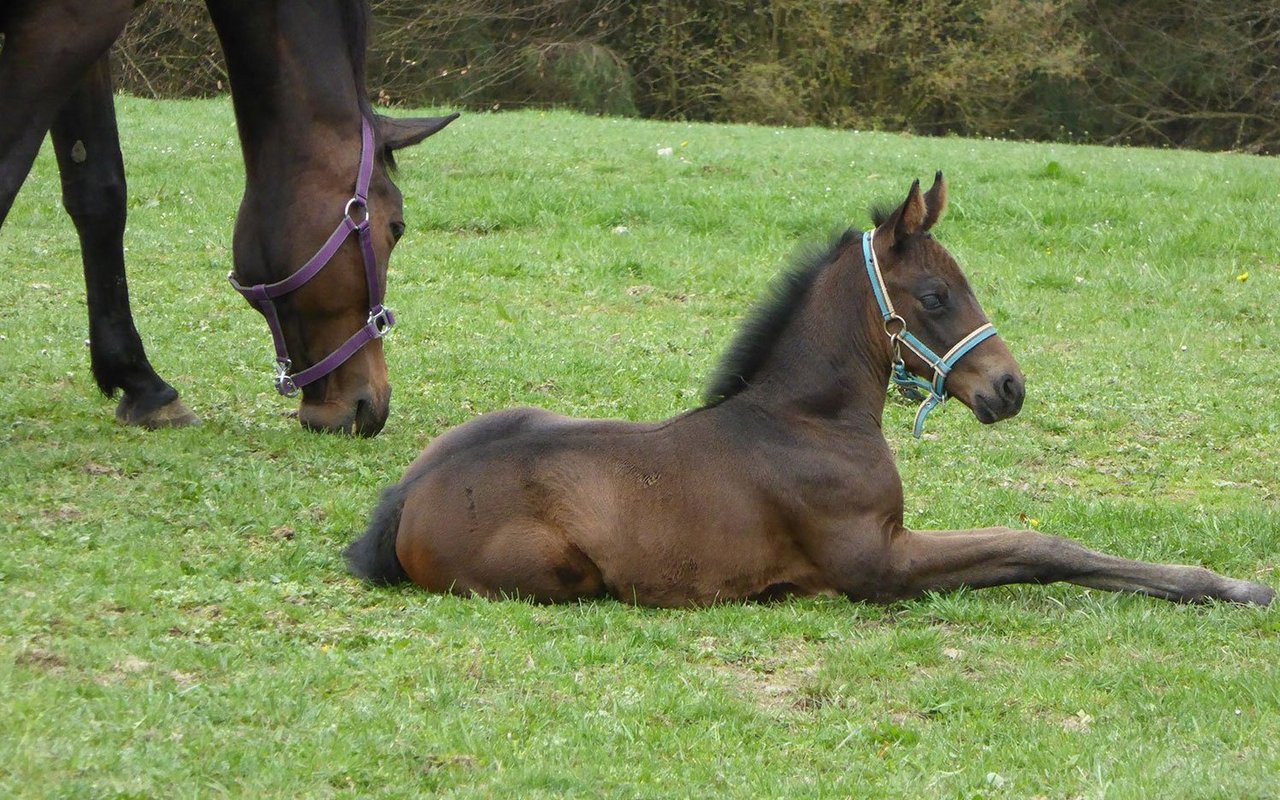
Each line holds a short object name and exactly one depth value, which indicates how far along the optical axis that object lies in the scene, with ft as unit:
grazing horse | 43.88
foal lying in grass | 34.71
